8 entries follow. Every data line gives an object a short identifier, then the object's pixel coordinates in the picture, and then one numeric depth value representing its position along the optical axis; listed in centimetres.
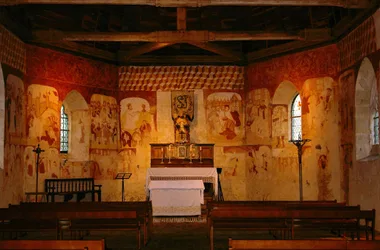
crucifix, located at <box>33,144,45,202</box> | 1814
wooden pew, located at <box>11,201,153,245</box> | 1179
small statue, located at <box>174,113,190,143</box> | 2248
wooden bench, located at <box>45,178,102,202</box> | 1925
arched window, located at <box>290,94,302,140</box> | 2170
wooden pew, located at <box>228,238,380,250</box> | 647
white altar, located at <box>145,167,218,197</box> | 1980
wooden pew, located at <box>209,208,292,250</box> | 1034
